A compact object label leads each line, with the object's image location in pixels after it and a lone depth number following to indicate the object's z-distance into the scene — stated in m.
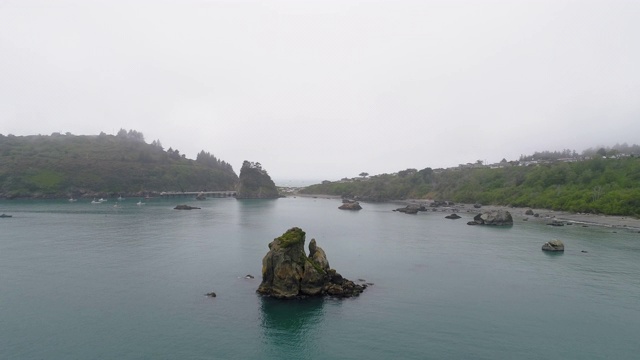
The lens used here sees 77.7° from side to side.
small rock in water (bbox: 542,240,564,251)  86.81
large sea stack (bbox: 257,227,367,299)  54.56
